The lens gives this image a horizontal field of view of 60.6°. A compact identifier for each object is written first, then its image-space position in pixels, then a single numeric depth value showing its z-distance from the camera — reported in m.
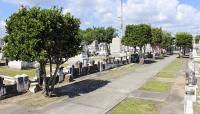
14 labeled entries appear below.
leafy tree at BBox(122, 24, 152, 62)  25.89
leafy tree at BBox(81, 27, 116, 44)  36.87
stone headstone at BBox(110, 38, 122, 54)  42.78
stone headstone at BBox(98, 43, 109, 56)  36.92
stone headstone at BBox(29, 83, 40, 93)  11.37
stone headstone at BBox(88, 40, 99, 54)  48.16
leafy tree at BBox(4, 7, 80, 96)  9.86
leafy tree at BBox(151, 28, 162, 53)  37.21
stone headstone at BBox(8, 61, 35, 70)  19.23
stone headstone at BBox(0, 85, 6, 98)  10.26
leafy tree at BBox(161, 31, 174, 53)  44.63
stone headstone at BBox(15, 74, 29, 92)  11.18
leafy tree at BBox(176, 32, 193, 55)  39.38
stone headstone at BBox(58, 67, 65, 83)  14.00
